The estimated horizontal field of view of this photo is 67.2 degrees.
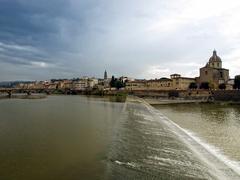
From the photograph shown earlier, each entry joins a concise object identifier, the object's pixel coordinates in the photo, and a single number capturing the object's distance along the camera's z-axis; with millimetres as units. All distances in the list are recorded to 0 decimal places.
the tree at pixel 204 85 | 77944
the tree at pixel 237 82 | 66254
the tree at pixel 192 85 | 83870
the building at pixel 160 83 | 90896
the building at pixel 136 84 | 101624
